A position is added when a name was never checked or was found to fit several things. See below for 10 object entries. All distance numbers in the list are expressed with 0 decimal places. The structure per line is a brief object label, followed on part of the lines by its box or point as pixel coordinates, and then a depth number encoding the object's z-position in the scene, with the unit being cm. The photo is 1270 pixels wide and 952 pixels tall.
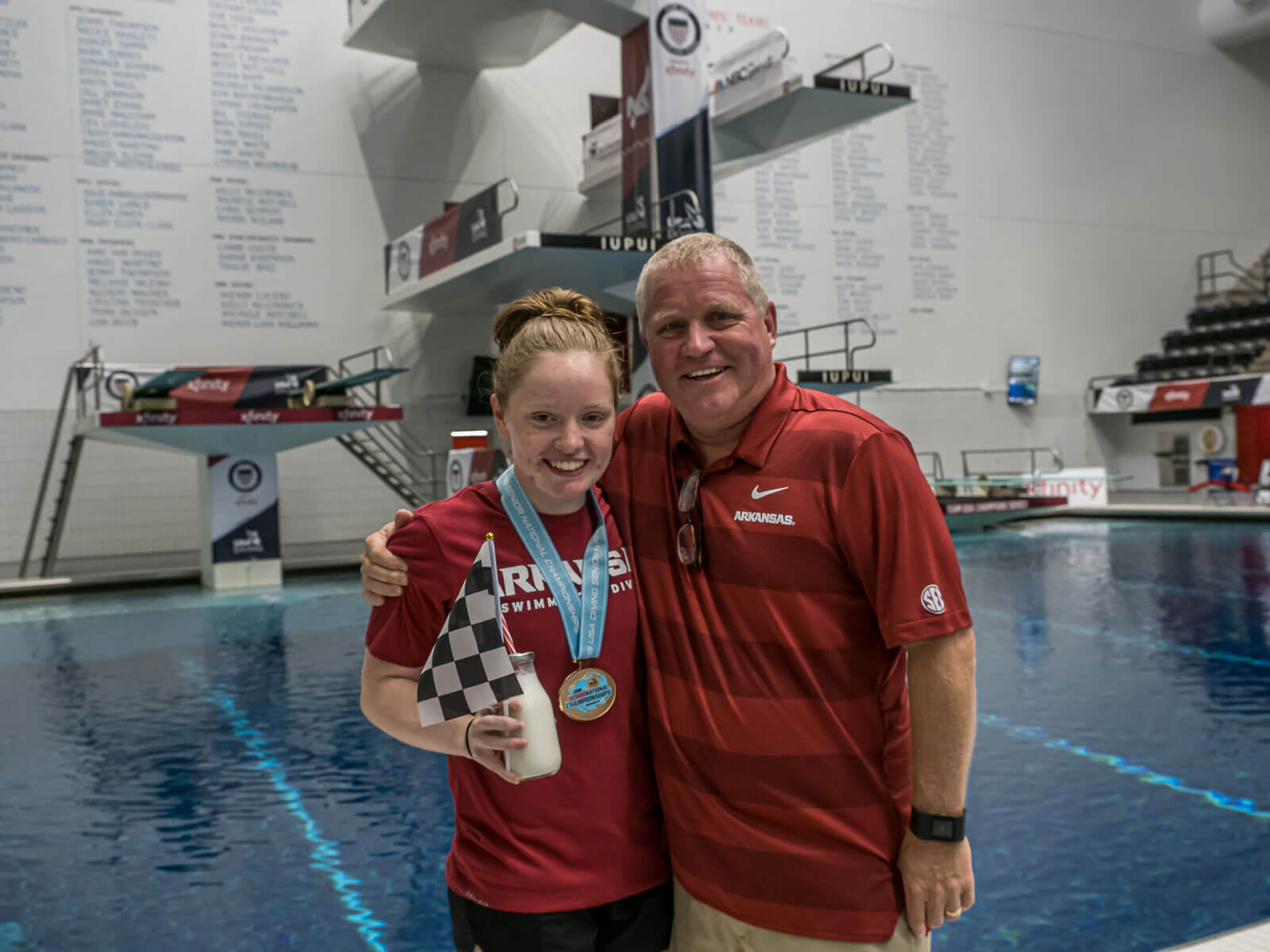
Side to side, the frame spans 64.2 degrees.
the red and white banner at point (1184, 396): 1941
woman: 164
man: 161
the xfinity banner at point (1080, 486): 1739
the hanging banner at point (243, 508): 1250
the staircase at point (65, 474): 1309
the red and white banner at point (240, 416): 1131
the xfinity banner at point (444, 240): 1259
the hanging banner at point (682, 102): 1260
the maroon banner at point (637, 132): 1314
